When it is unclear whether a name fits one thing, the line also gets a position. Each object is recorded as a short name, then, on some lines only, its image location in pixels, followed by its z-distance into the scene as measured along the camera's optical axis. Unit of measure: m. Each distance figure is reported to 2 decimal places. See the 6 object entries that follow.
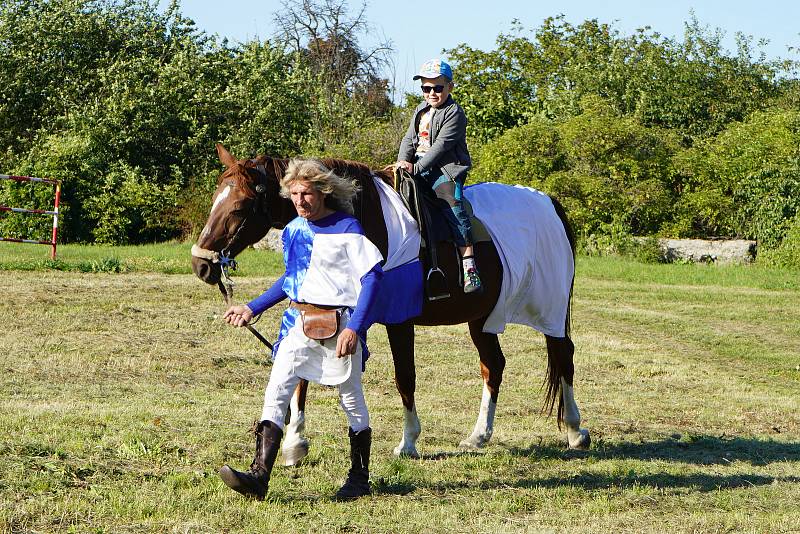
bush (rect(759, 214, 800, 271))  45.56
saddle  13.65
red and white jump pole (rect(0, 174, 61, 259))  39.21
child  14.09
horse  12.31
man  10.72
